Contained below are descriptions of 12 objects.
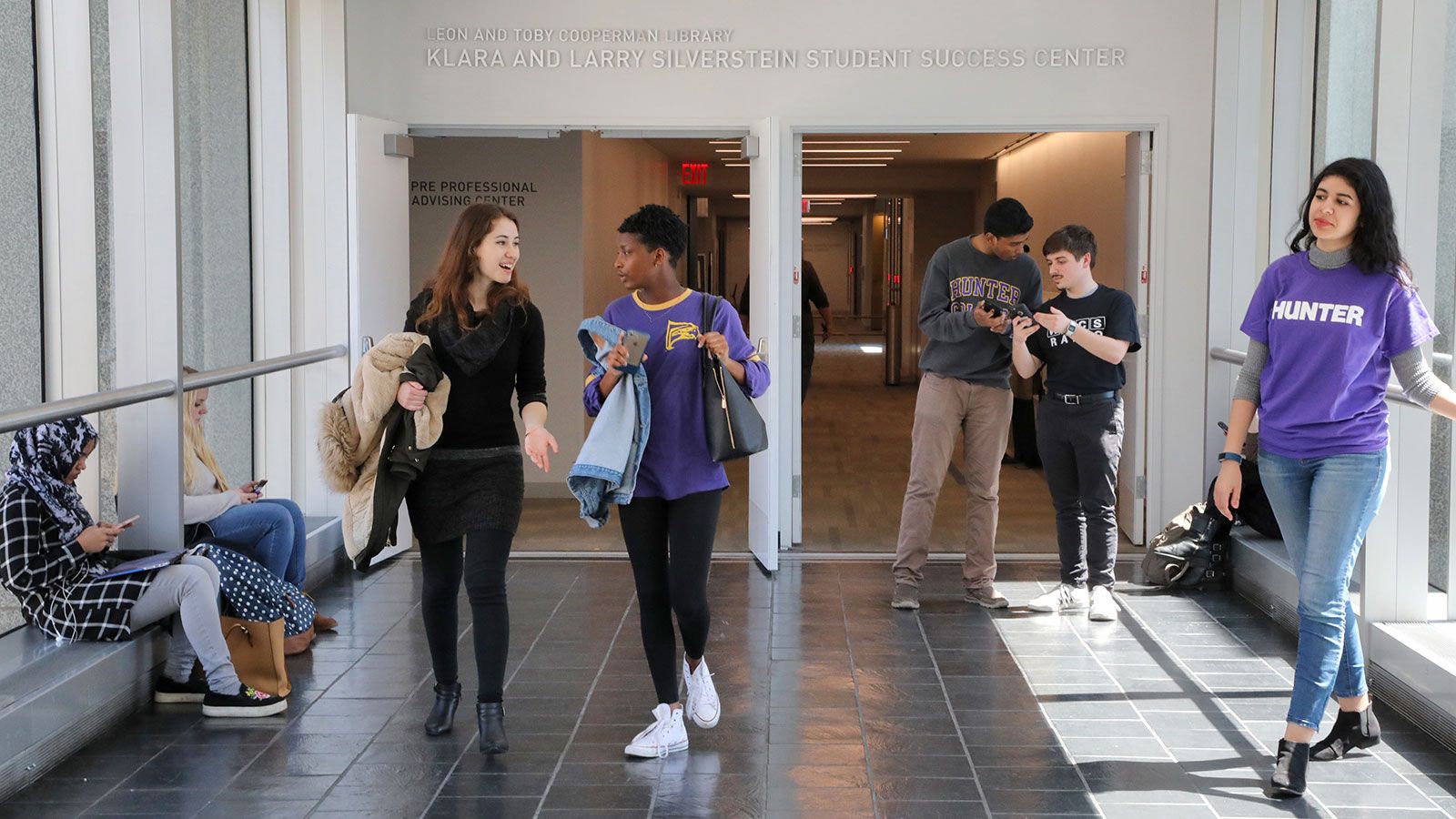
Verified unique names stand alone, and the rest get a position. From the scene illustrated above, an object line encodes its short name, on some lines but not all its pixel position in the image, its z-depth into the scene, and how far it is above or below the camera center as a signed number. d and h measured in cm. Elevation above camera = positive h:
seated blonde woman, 565 -85
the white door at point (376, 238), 740 +27
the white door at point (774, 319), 732 -13
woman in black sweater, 431 -36
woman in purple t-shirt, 392 -25
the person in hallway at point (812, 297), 1141 -3
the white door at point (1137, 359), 779 -34
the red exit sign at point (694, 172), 1645 +133
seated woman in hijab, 454 -92
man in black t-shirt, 589 -35
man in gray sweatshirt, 618 -38
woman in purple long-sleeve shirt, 419 -32
